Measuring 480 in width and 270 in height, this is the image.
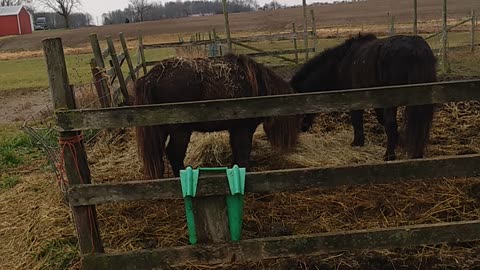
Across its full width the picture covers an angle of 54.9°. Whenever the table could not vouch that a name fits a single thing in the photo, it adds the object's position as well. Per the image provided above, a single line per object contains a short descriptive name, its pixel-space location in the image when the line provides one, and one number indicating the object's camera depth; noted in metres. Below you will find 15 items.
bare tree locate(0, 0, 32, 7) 110.54
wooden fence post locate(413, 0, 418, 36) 14.24
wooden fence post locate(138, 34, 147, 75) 13.54
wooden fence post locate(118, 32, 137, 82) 10.73
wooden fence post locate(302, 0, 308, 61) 17.07
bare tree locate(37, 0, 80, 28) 88.06
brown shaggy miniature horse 4.89
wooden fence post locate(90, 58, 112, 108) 8.12
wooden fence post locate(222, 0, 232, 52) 14.57
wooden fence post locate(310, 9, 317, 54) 16.73
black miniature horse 5.58
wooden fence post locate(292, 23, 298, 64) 16.48
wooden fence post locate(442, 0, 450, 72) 13.23
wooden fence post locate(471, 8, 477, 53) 16.85
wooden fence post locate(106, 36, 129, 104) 8.95
